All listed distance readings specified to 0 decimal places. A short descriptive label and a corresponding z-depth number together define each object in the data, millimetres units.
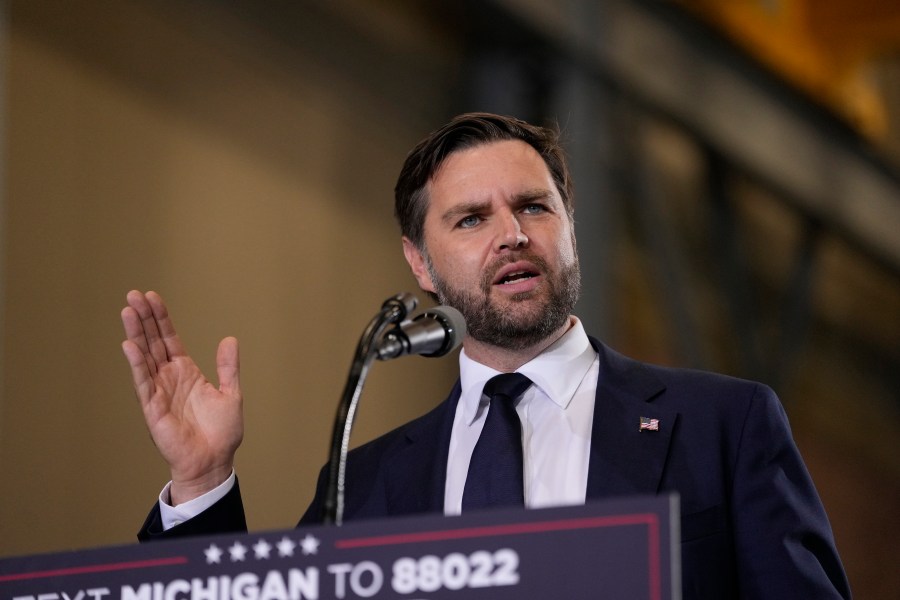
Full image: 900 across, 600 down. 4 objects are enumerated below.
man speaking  5232
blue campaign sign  4866
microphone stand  4995
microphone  5051
